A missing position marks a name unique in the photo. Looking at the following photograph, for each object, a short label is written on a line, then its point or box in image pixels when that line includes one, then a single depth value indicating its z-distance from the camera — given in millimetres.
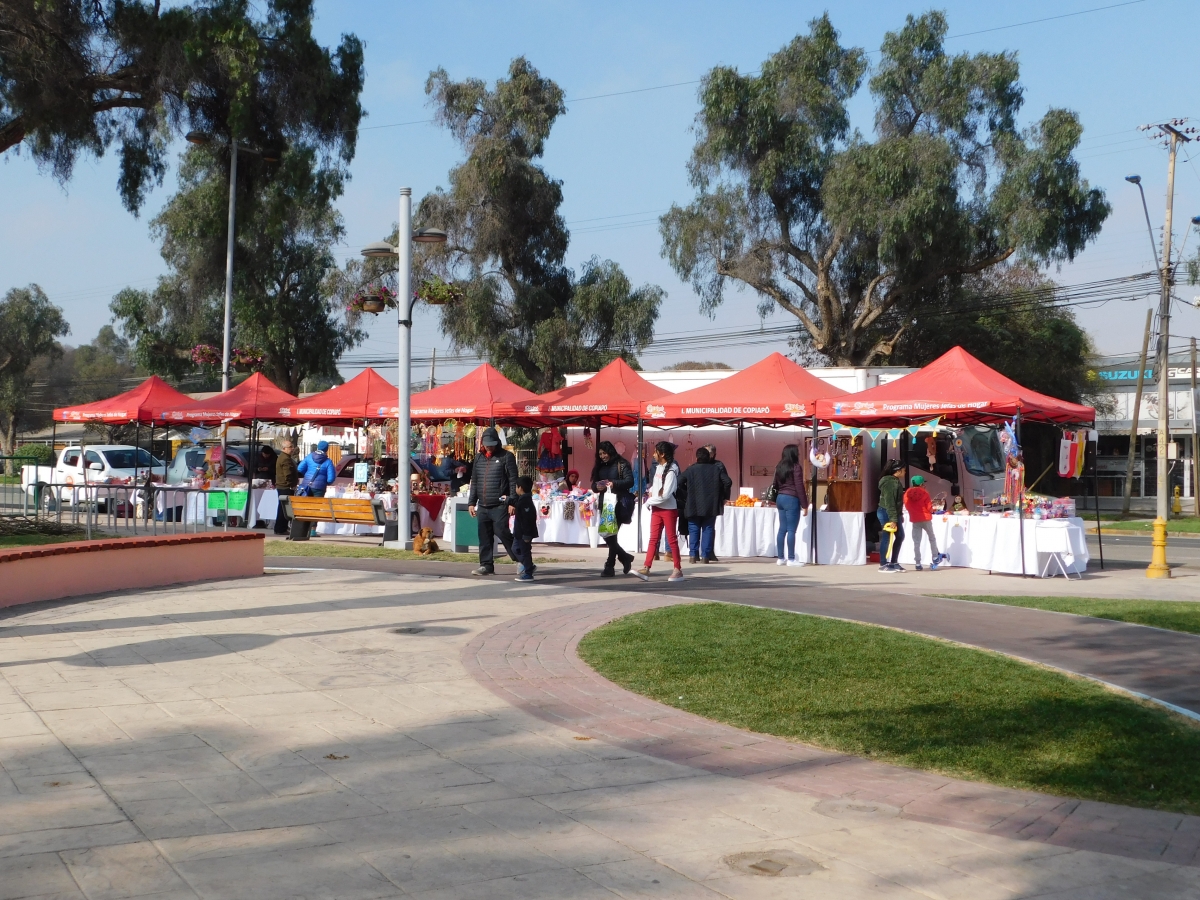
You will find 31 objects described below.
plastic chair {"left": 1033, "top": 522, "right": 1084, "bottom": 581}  16188
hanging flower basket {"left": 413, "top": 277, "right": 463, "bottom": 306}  22453
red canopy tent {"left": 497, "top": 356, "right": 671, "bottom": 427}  20859
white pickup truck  27664
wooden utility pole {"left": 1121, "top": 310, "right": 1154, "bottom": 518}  36250
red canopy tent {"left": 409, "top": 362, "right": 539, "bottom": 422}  21938
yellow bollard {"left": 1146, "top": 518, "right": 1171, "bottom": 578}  16594
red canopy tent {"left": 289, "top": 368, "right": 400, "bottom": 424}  23562
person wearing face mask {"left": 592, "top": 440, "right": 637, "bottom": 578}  14828
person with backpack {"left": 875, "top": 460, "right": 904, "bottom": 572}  16734
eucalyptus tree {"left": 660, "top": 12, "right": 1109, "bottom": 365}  32781
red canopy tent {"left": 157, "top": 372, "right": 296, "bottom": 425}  24000
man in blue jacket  21891
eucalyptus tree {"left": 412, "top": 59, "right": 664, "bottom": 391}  39531
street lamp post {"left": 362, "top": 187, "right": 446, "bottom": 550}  18172
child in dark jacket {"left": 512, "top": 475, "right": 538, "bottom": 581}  13633
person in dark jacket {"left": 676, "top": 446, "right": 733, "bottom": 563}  17500
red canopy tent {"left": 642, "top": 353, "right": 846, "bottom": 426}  18734
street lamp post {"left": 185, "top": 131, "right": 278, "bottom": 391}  17672
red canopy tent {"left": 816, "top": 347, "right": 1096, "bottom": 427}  16688
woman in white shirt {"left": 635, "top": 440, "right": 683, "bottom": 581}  14297
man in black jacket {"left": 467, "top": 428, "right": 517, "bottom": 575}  13586
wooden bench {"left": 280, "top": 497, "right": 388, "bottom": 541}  19641
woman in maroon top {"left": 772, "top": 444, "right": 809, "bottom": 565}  17578
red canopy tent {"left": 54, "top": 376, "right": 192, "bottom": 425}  25578
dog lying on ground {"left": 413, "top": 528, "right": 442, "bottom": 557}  17516
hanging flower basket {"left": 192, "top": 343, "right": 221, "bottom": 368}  33719
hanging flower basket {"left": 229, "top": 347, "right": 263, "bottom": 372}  33812
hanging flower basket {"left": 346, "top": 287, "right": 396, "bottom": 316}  19422
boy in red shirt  16844
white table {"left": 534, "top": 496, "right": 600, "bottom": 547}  20578
